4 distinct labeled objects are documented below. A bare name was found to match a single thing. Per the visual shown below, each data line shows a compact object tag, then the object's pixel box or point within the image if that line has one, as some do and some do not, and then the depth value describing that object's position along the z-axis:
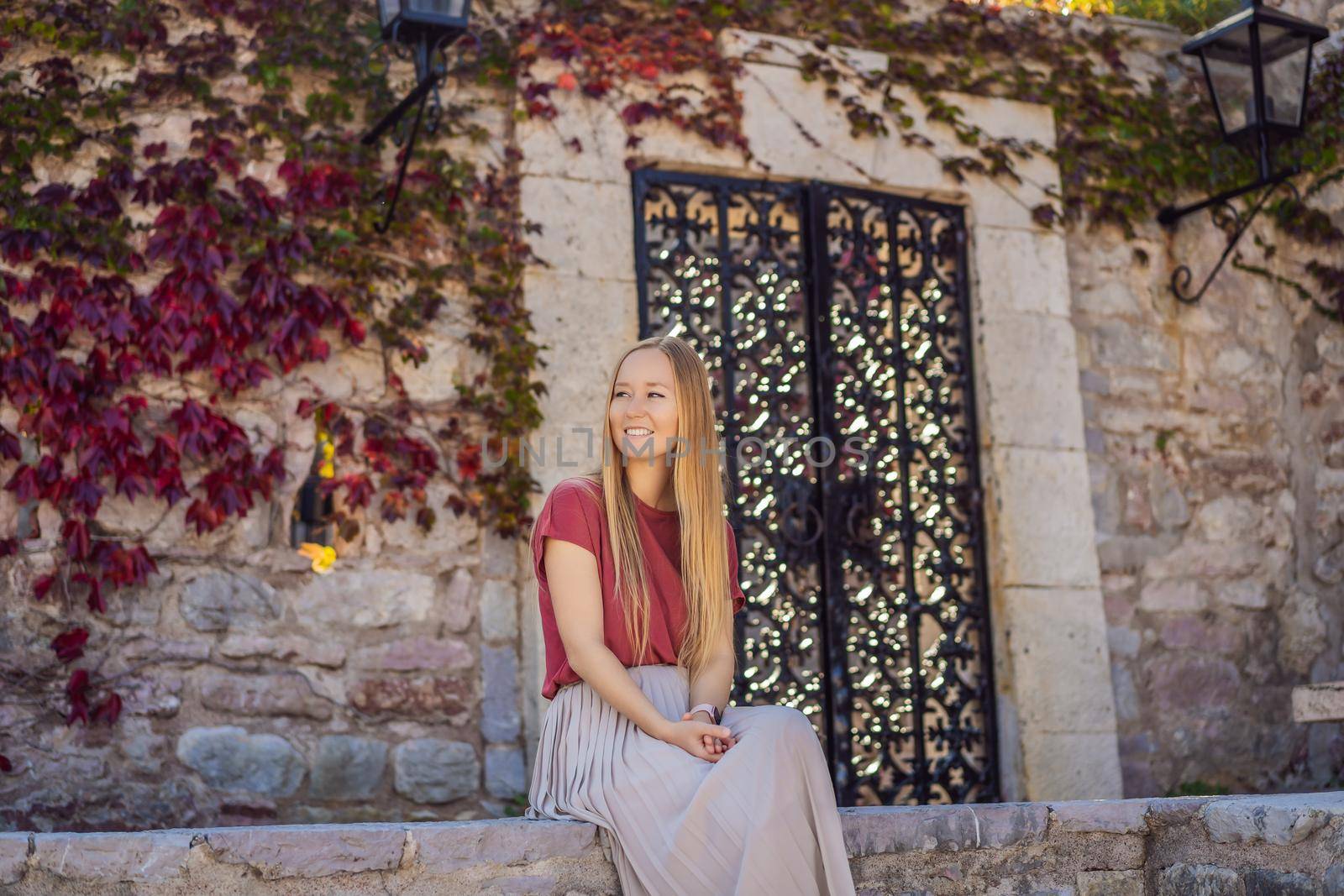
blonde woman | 2.43
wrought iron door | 4.72
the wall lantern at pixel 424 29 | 3.96
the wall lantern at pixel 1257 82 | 4.95
